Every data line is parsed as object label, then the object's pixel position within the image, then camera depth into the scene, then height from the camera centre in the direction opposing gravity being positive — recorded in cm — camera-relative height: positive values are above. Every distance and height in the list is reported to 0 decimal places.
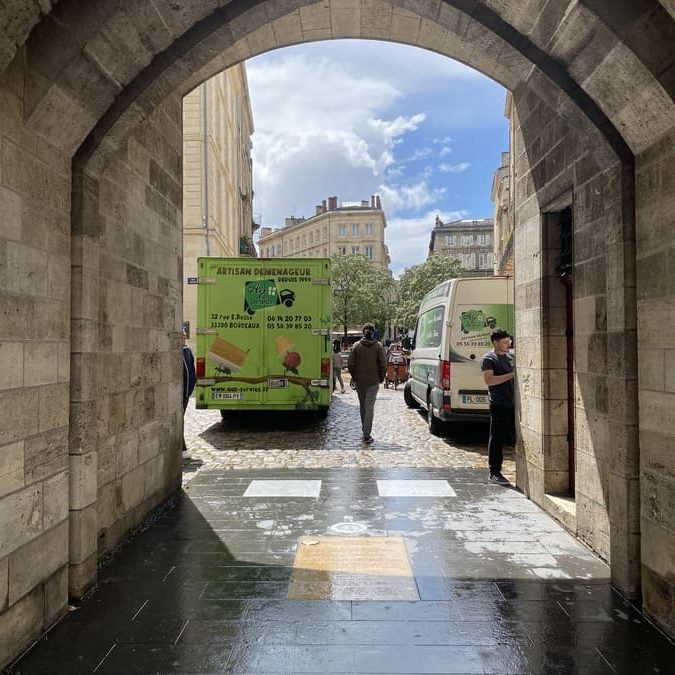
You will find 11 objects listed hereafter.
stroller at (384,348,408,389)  2052 -116
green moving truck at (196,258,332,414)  1002 +6
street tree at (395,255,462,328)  4244 +453
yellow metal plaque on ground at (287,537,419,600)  372 -167
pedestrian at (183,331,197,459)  798 -55
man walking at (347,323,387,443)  949 -55
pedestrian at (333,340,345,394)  1761 -93
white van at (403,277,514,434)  874 -2
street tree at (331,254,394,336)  4391 +353
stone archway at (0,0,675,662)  305 +67
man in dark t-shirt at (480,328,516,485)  664 -71
